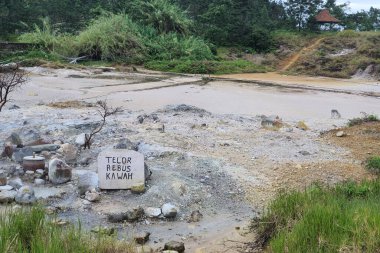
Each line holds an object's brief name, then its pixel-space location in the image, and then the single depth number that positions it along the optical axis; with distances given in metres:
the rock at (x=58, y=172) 6.29
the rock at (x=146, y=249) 4.62
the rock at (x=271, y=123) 10.96
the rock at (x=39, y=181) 6.28
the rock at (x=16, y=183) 5.99
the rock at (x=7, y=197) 5.56
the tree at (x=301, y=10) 45.44
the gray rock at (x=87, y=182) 6.01
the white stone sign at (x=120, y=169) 6.08
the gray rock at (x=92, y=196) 5.81
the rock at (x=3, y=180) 6.05
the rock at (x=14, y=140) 7.65
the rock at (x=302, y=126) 11.25
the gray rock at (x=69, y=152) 7.36
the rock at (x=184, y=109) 12.53
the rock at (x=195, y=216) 5.63
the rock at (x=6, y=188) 5.81
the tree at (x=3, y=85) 8.61
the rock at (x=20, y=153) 7.09
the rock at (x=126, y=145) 7.47
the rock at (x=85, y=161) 7.26
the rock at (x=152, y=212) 5.56
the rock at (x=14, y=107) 12.41
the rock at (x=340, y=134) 9.92
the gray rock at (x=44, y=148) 7.52
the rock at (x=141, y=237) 4.87
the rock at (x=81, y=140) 8.06
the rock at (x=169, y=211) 5.59
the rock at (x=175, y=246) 4.75
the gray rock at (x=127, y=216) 5.36
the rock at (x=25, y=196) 5.50
